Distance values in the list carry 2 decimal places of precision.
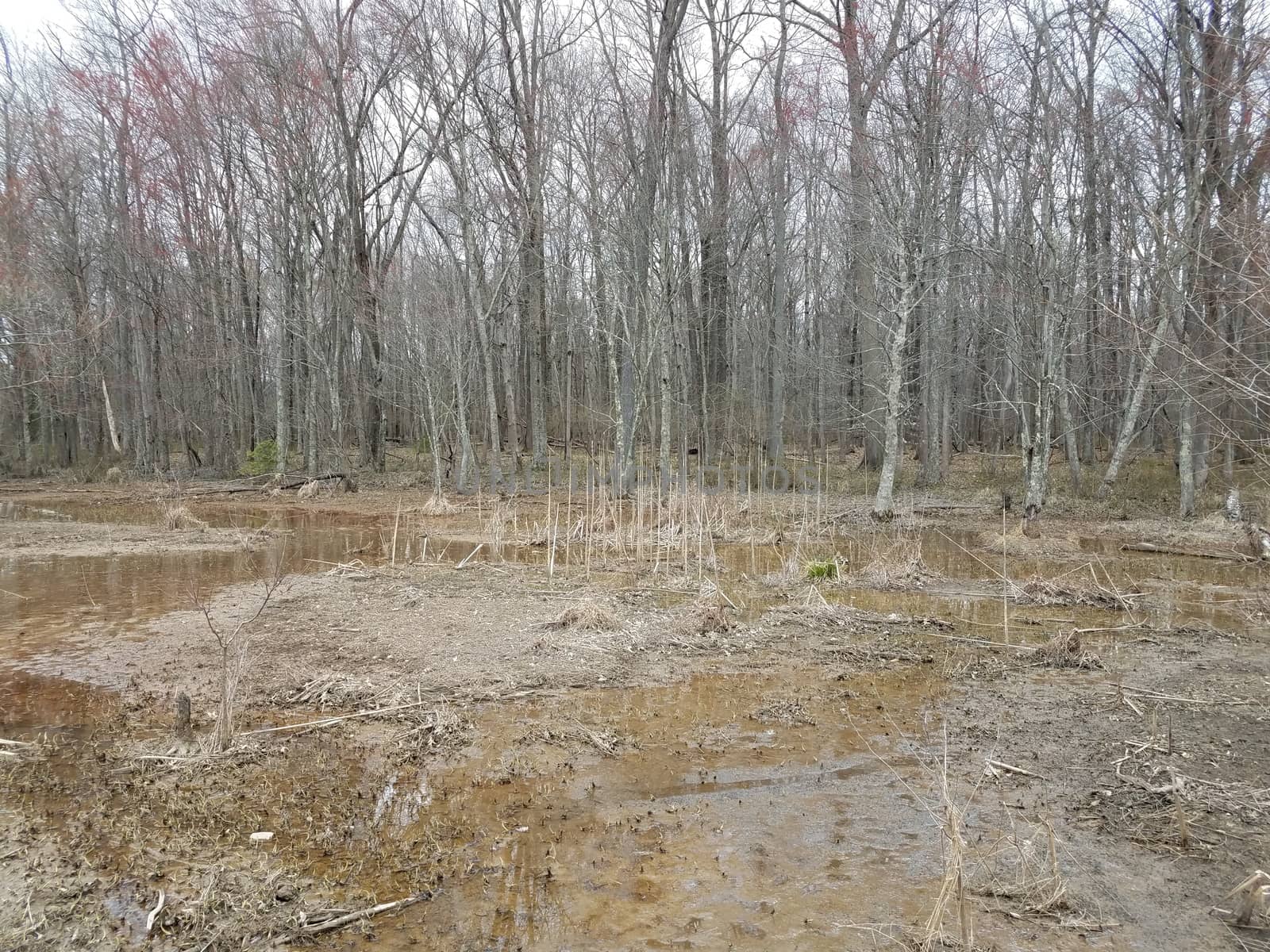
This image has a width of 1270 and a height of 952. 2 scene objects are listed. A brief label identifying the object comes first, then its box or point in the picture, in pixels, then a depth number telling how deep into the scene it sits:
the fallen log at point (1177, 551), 11.11
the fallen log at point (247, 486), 20.19
